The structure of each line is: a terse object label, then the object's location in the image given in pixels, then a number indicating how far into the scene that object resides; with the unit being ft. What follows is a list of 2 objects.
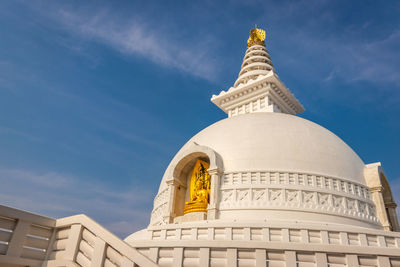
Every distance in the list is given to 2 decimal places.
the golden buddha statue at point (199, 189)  52.85
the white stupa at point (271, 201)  30.63
